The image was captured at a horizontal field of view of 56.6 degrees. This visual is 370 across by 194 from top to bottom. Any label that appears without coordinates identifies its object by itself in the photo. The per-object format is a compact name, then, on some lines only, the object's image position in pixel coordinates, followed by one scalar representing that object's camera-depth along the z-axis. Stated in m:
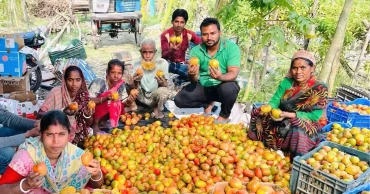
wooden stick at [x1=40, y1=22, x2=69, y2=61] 8.34
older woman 3.31
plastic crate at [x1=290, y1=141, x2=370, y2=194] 2.64
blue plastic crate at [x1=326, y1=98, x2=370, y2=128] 4.20
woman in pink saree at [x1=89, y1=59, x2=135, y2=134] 3.95
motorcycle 5.67
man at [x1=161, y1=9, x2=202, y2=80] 5.31
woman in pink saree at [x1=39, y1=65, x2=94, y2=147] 3.45
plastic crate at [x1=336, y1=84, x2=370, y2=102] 4.91
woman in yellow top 2.23
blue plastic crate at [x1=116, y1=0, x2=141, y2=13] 9.71
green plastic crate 6.51
